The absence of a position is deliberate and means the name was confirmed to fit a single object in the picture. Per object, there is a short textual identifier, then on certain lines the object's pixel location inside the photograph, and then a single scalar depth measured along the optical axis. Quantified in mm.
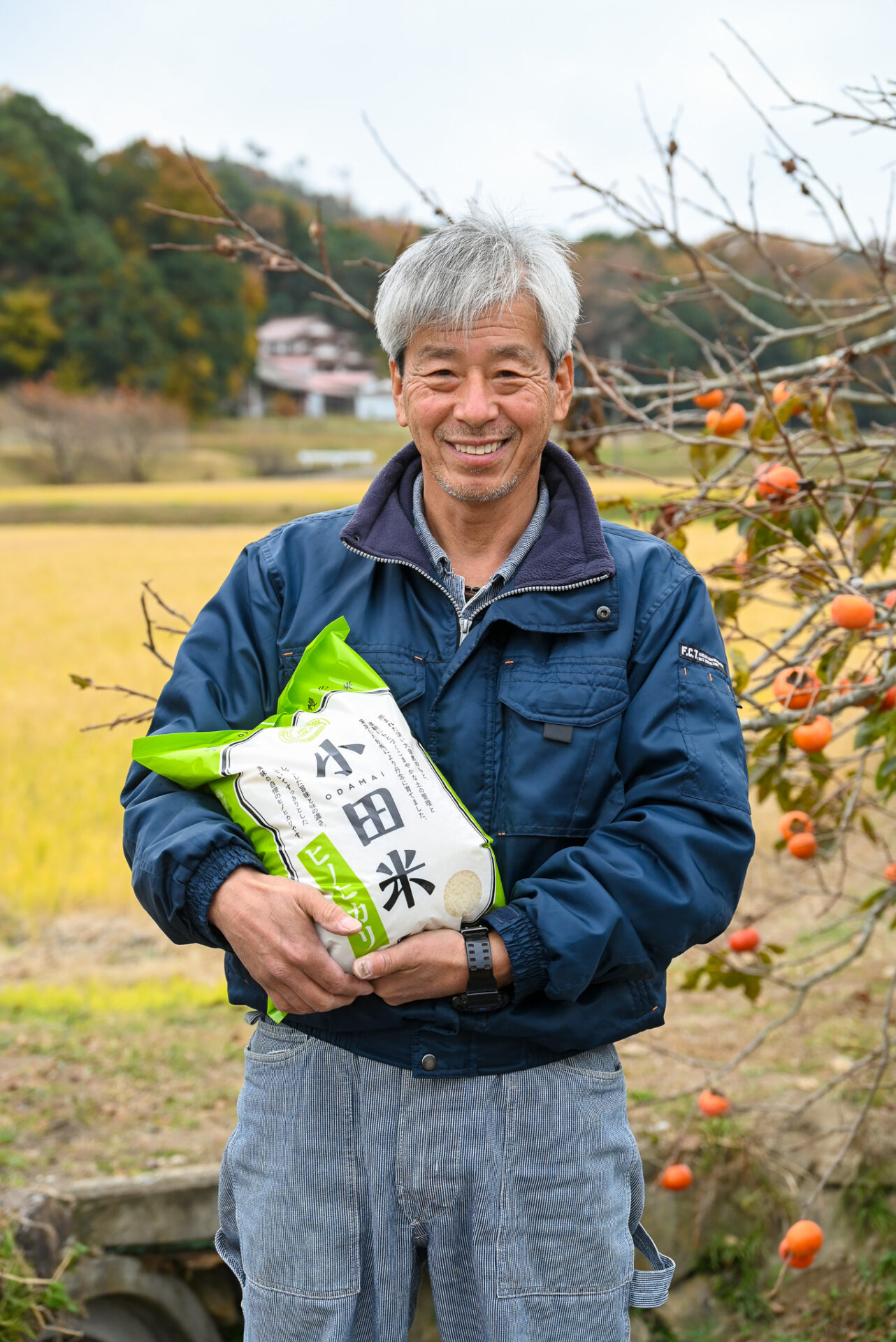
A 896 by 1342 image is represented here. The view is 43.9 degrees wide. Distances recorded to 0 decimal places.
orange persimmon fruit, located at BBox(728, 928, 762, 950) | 2541
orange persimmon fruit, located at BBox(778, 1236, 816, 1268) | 2322
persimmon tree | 2109
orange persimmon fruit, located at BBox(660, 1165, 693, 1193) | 2602
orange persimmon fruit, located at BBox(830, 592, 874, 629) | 1930
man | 1464
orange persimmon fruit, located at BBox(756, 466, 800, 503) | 2180
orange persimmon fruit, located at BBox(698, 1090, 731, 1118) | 2561
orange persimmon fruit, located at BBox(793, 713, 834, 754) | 1977
